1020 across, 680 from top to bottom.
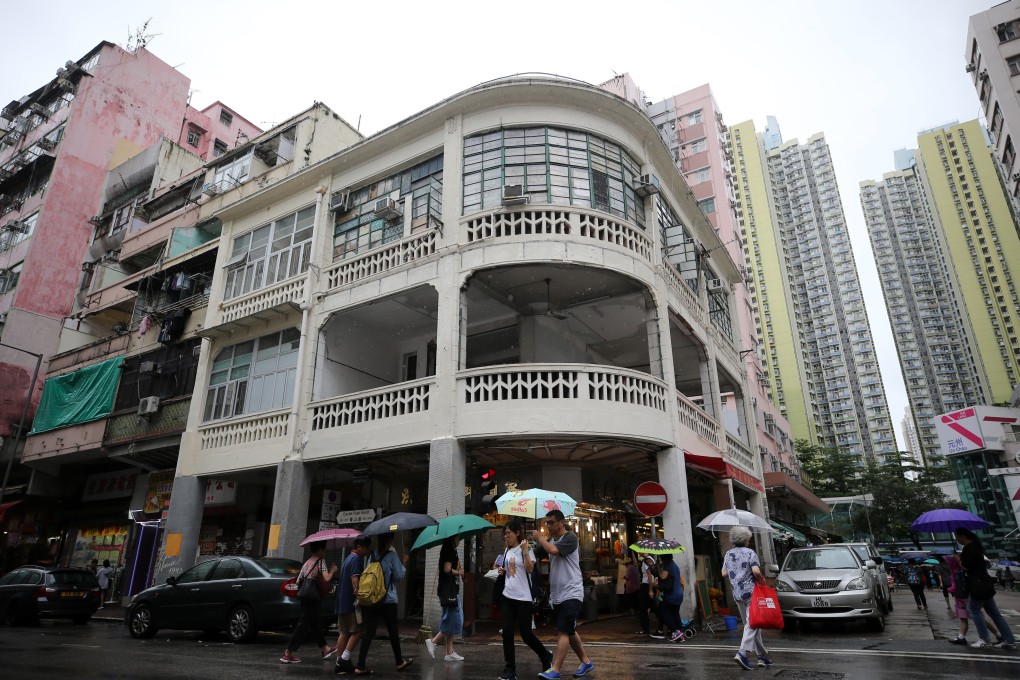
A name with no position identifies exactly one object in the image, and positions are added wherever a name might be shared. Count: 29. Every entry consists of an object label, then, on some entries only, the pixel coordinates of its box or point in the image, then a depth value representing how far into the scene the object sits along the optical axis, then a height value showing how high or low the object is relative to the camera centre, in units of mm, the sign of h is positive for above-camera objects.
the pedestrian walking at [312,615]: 7820 -405
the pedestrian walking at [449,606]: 8086 -297
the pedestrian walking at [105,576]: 20203 +225
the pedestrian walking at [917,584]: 15430 -136
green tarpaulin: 21469 +6298
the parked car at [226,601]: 10227 -304
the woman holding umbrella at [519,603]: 6168 -212
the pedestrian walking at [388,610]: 7012 -307
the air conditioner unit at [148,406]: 19078 +5129
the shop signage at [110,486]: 22516 +3427
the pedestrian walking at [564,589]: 5980 -80
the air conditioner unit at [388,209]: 15820 +8906
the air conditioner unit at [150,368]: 20234 +6584
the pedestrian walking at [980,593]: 7820 -181
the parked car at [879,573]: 12364 +107
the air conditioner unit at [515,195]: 13945 +8136
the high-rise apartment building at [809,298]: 87062 +40923
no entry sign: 11977 +1470
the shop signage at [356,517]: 14284 +1427
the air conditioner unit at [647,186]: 15828 +9424
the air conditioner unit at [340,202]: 17312 +9965
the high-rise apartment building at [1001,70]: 39562 +31377
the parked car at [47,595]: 13930 -234
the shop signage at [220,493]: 17672 +2398
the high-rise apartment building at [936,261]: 81750 +45186
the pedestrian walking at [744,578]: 6898 +12
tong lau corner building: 13625 +6545
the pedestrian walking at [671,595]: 10789 -252
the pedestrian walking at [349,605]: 7148 -263
